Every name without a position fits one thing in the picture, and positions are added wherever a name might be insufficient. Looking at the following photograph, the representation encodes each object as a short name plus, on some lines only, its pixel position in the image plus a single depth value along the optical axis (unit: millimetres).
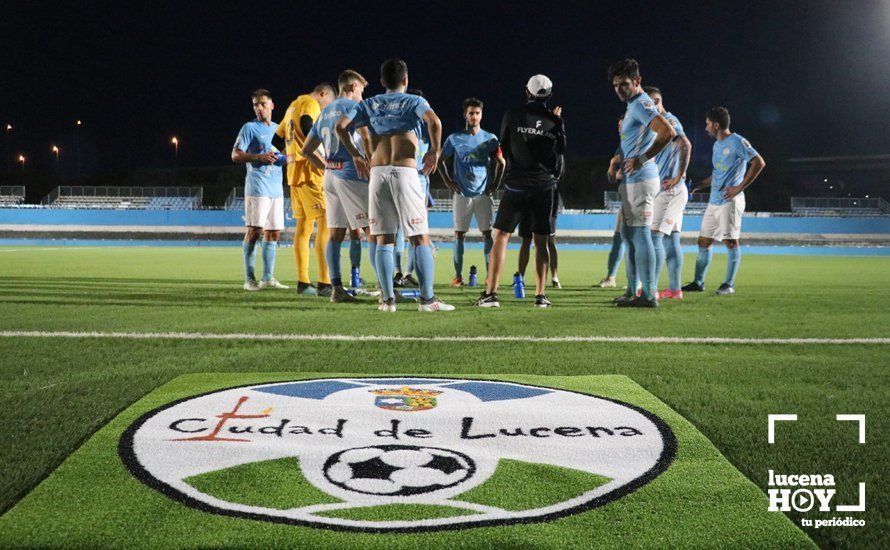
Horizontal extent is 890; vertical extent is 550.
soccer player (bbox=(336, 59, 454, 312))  6532
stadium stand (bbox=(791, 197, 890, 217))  37406
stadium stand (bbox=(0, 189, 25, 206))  44375
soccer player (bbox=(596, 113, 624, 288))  10578
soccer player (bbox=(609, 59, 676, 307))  7137
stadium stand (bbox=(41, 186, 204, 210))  43281
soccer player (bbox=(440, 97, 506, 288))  9734
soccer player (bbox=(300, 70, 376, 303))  7507
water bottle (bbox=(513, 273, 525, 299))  8562
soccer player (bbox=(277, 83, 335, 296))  8500
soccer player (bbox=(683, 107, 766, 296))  9617
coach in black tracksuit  7281
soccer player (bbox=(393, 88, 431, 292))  8844
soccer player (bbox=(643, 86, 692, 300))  8531
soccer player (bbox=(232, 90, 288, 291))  9211
